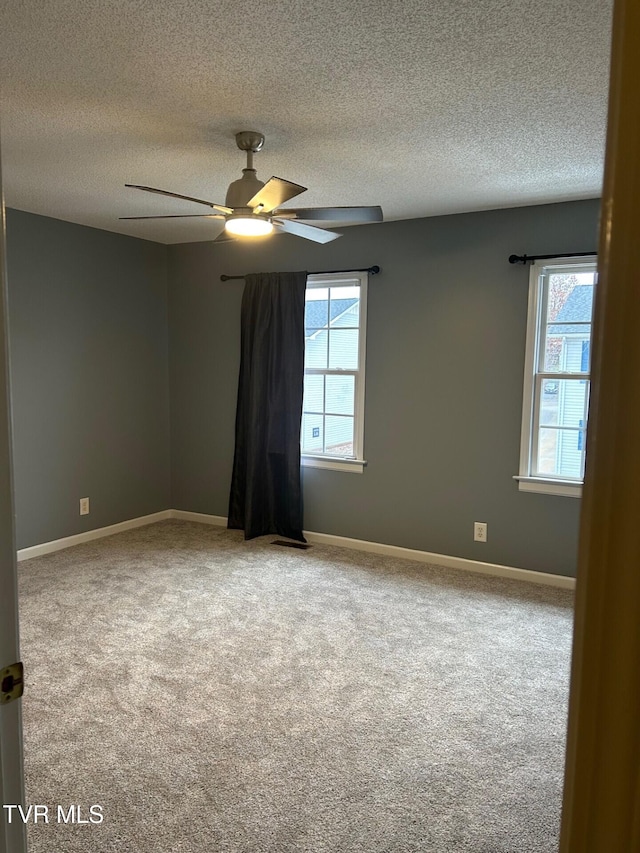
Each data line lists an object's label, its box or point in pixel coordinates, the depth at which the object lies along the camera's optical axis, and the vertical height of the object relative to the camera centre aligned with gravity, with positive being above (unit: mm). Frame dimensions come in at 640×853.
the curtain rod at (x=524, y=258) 3901 +756
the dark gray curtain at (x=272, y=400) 4785 -229
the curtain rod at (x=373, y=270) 4438 +746
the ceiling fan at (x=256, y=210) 2693 +735
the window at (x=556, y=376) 3922 +9
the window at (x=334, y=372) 4656 +5
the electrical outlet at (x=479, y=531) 4266 -1083
